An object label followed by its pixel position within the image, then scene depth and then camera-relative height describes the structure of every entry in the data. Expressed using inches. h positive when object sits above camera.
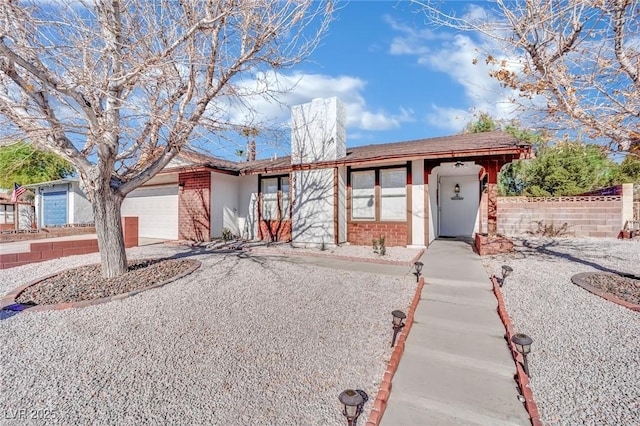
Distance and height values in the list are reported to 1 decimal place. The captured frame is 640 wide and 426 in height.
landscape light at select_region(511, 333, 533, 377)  129.3 -60.2
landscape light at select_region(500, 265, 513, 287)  223.2 -50.3
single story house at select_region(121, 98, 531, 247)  375.2 +29.0
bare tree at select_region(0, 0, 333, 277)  198.7 +103.5
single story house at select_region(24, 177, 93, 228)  671.1 +20.7
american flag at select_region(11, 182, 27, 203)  687.7 +47.8
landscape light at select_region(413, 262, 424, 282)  236.2 -48.4
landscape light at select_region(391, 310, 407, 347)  152.8 -58.3
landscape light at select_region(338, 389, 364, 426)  99.7 -65.2
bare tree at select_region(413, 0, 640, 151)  192.7 +106.8
